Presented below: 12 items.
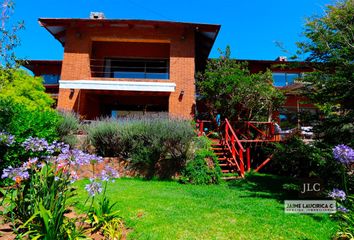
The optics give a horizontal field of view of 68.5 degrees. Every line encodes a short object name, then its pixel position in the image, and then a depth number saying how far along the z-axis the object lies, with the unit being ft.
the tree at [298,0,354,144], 21.70
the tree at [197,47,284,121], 44.19
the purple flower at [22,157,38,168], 13.37
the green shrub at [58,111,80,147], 33.78
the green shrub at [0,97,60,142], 24.11
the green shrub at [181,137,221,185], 29.87
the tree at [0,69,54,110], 43.57
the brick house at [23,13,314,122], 49.11
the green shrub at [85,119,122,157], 33.58
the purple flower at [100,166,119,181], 13.06
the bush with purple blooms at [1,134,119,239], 12.25
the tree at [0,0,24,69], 20.74
